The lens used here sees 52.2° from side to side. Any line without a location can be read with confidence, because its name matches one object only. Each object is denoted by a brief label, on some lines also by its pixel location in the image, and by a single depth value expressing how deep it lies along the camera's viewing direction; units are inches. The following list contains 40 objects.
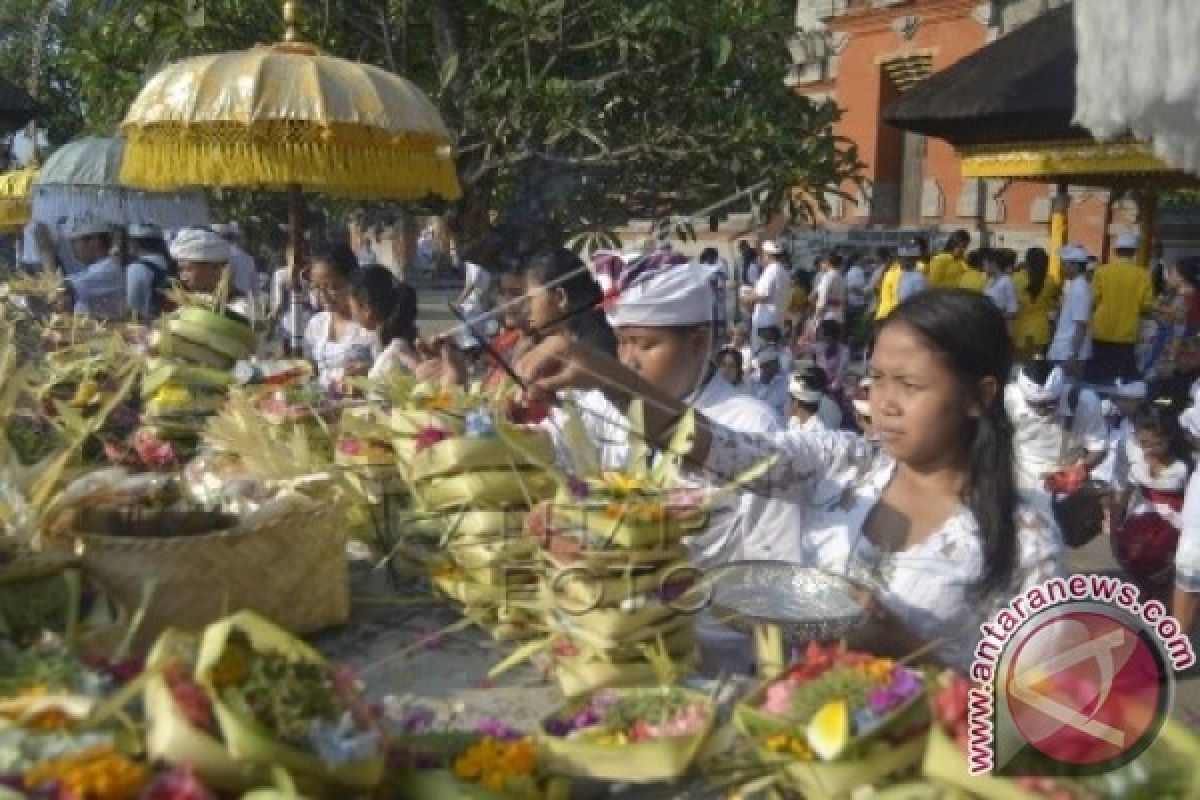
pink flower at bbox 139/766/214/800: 39.3
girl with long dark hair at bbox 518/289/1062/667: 72.8
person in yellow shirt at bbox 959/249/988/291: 381.7
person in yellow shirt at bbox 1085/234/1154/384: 340.2
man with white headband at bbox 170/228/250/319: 188.2
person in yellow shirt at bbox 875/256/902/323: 410.0
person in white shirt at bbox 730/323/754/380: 323.2
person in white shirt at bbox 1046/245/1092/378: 338.0
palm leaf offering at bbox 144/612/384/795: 40.9
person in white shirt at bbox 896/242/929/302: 400.2
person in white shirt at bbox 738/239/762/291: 486.4
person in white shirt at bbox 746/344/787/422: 300.4
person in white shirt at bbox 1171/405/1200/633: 159.3
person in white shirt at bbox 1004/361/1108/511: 226.7
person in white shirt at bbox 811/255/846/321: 446.9
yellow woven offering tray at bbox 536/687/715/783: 44.9
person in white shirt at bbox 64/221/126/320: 225.0
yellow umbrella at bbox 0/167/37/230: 433.7
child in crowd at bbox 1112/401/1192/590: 181.8
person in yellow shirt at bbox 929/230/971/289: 393.7
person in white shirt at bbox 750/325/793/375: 336.5
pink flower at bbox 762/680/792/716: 46.3
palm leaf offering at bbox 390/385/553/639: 67.6
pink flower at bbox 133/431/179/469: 94.0
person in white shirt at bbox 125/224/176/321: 228.3
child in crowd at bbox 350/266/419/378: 176.6
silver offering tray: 60.0
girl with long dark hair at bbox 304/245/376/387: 174.1
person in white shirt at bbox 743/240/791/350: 405.1
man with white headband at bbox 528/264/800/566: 87.3
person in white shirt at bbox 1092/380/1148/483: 218.1
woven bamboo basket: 58.9
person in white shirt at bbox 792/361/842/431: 246.8
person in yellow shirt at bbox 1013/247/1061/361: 367.6
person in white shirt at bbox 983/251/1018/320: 361.7
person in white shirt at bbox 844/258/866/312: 511.6
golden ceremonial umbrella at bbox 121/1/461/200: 149.4
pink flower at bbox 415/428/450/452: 74.1
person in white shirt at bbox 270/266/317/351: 195.9
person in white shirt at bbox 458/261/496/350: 273.0
